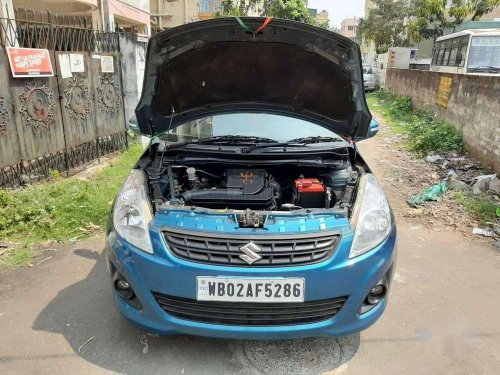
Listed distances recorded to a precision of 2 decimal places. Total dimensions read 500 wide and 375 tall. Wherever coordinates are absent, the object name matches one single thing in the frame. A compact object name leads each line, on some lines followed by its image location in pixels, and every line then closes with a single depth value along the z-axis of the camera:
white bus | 13.62
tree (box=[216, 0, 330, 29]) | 20.59
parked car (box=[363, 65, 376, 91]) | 22.86
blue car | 2.12
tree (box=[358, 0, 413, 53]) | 32.06
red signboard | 5.03
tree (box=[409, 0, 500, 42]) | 24.66
